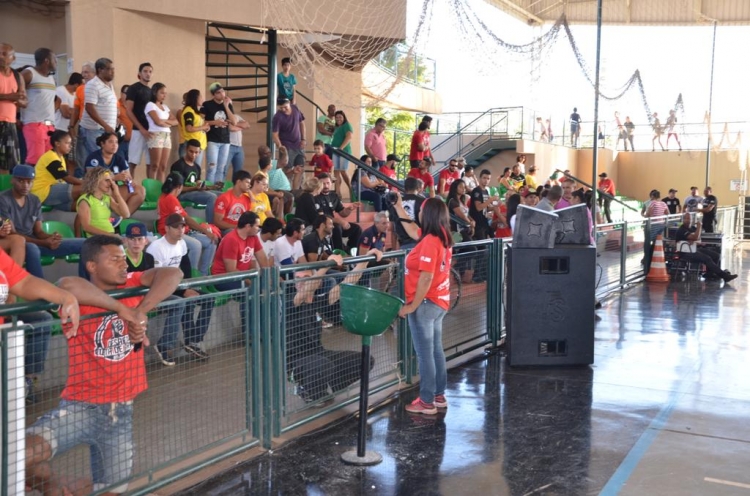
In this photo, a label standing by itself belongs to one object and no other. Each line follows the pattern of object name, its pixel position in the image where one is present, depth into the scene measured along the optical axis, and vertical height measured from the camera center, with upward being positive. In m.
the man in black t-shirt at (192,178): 10.38 +0.27
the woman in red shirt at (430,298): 6.10 -0.77
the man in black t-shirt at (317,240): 8.65 -0.45
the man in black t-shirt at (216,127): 11.34 +1.05
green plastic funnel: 4.92 -0.69
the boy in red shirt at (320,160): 13.12 +0.68
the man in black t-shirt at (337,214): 10.58 -0.20
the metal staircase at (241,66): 14.91 +2.64
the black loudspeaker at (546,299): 7.88 -0.98
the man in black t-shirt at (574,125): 32.78 +3.32
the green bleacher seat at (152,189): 10.20 +0.11
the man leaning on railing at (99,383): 3.86 -0.95
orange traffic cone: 15.35 -1.24
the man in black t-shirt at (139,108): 10.41 +1.20
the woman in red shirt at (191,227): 8.73 -0.33
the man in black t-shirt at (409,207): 10.02 -0.08
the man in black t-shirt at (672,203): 22.56 +0.05
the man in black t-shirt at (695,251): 15.44 -0.95
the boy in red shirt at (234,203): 9.34 -0.05
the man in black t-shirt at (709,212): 21.70 -0.20
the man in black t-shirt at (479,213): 13.59 -0.20
